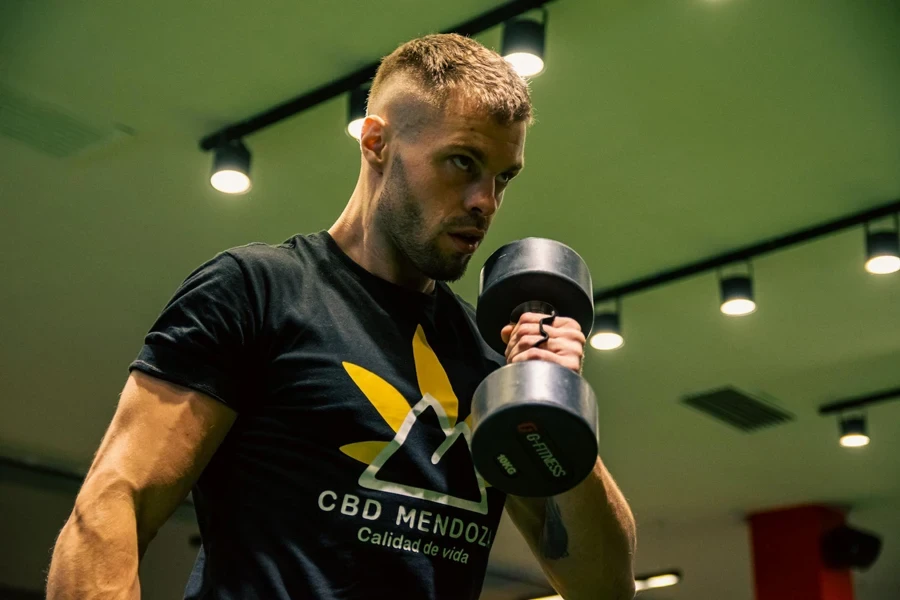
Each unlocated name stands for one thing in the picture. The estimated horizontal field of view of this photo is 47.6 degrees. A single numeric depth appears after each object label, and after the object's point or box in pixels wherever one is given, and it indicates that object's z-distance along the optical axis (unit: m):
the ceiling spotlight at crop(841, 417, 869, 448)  6.33
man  1.21
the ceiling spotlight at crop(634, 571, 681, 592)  10.35
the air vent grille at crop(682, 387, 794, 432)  6.19
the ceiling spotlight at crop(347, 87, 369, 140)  3.30
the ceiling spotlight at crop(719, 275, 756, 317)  4.46
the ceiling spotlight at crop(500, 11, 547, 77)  2.88
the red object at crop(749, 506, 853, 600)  7.84
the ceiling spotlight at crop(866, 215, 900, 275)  4.07
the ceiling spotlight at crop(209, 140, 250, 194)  3.67
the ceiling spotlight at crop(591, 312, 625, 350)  4.88
